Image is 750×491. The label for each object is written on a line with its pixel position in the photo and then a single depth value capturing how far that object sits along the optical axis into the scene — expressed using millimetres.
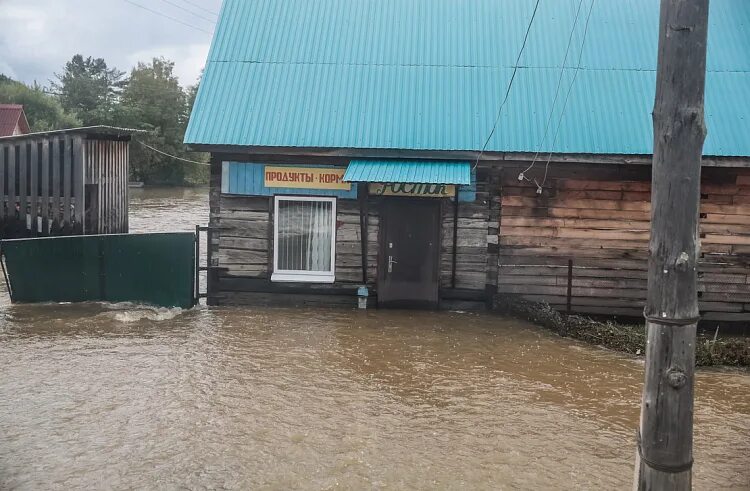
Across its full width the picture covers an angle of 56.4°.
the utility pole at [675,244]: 3496
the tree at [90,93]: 60988
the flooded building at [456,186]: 12523
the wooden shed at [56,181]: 16422
